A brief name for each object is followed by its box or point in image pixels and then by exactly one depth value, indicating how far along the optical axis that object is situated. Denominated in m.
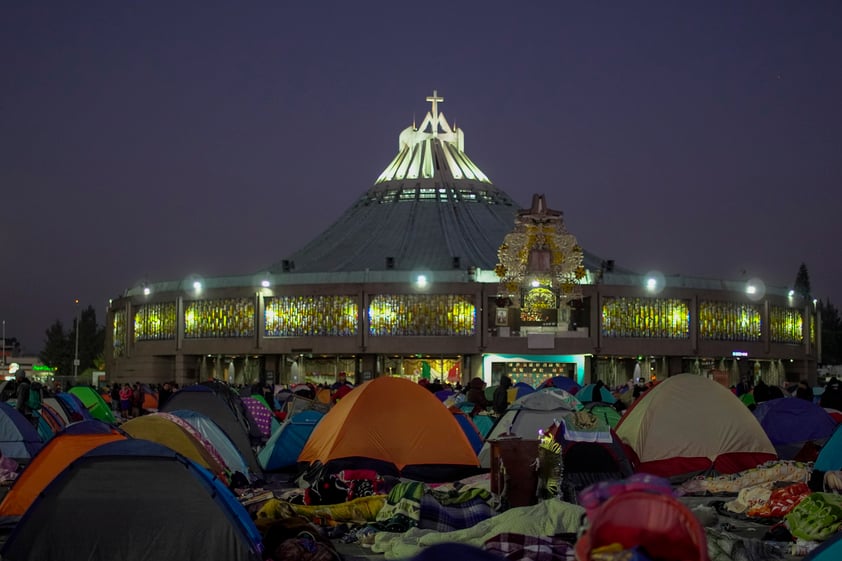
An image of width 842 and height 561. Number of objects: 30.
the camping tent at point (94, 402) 28.16
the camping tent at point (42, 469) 12.44
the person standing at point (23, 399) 21.41
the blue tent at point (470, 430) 18.98
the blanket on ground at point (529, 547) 9.61
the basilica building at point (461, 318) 54.78
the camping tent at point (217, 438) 16.49
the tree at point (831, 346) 112.38
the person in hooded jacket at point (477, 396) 26.05
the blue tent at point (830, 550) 7.08
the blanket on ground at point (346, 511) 12.52
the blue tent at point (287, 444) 19.08
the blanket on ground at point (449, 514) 11.94
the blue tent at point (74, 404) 24.60
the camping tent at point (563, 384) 32.50
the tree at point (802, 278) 111.12
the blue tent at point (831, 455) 14.16
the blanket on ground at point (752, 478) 14.80
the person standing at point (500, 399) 25.33
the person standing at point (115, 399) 36.80
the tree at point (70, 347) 104.69
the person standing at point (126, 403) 34.00
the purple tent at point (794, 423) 19.97
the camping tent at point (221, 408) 18.92
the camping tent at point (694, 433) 17.05
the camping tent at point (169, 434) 15.10
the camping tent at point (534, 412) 19.59
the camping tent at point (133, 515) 9.89
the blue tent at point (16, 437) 19.84
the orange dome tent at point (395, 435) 16.42
